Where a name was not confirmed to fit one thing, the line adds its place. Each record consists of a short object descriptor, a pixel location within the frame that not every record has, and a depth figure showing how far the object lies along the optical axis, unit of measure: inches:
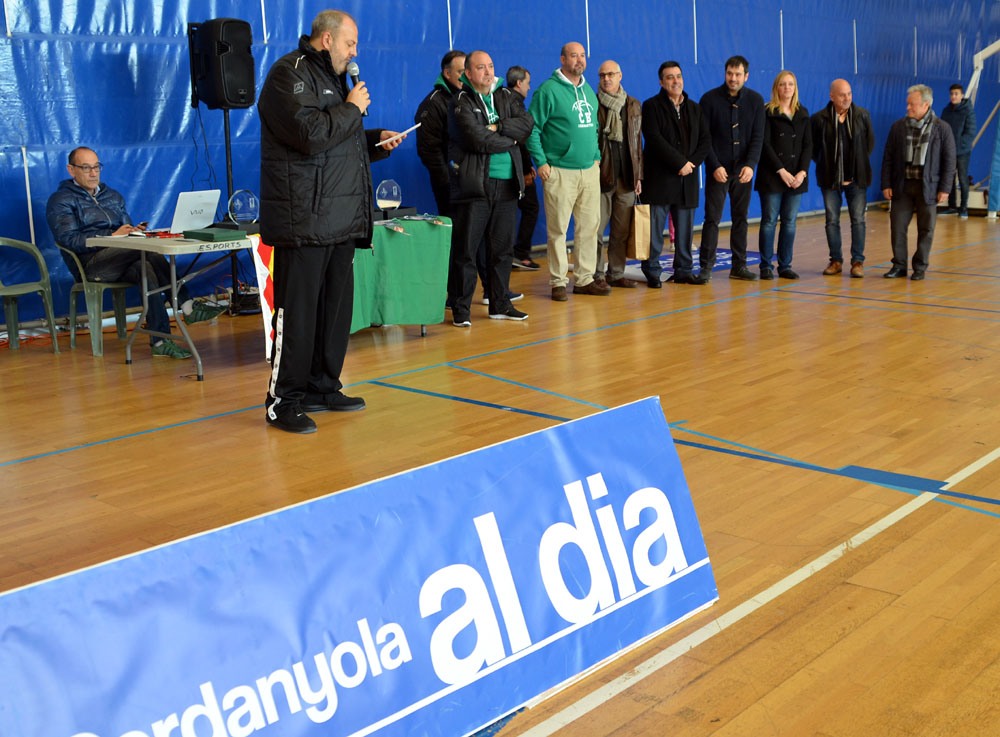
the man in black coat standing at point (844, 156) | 334.6
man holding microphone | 168.4
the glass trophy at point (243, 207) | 253.3
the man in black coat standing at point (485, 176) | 262.5
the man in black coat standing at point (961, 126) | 562.9
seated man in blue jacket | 253.6
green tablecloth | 247.1
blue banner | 65.0
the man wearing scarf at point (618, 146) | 323.9
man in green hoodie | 300.5
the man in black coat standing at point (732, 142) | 331.0
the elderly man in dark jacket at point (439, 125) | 301.1
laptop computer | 251.6
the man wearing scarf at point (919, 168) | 322.0
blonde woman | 335.6
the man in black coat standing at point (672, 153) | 324.5
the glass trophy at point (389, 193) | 263.0
